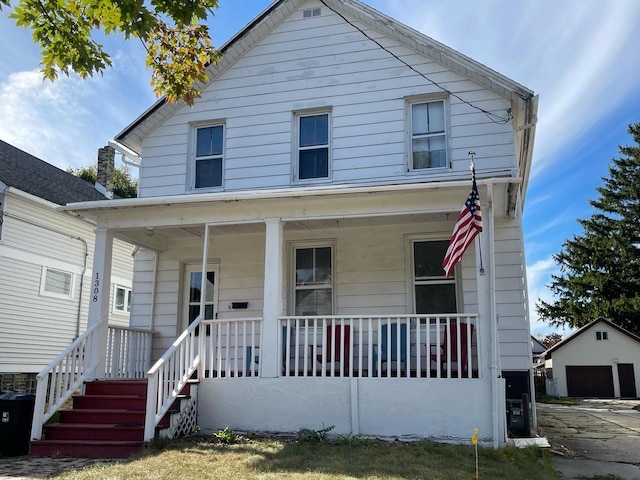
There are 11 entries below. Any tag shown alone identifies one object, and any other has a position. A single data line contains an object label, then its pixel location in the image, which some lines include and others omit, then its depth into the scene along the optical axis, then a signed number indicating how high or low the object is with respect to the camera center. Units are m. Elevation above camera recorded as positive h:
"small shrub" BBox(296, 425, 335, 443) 7.45 -0.96
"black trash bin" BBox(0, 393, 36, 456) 7.37 -0.83
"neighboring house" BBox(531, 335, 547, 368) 35.56 +0.86
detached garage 26.64 +0.06
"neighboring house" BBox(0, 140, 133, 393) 14.77 +2.45
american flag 7.16 +1.64
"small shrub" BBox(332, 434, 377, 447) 7.23 -0.99
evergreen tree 31.11 +5.81
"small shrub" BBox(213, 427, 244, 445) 7.41 -0.98
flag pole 7.35 +1.53
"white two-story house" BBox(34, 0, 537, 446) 7.74 +2.15
